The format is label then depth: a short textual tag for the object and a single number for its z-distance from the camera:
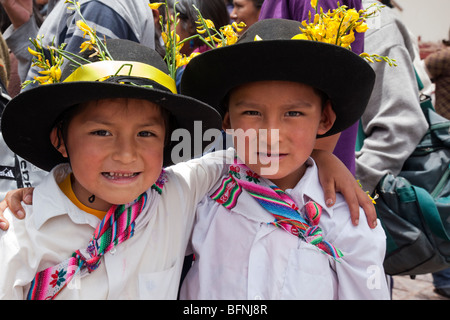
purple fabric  0.83
